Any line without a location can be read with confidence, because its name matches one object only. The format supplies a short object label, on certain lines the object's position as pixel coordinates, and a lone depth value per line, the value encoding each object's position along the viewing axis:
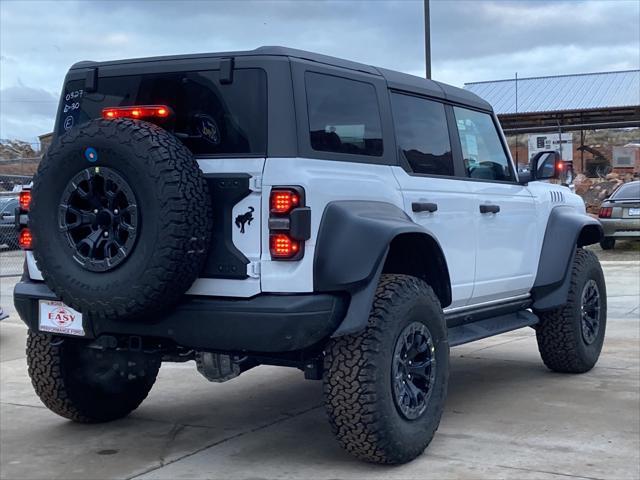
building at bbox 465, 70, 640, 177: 30.64
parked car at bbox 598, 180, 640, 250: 17.89
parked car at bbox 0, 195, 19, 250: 14.86
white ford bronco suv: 4.44
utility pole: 17.91
